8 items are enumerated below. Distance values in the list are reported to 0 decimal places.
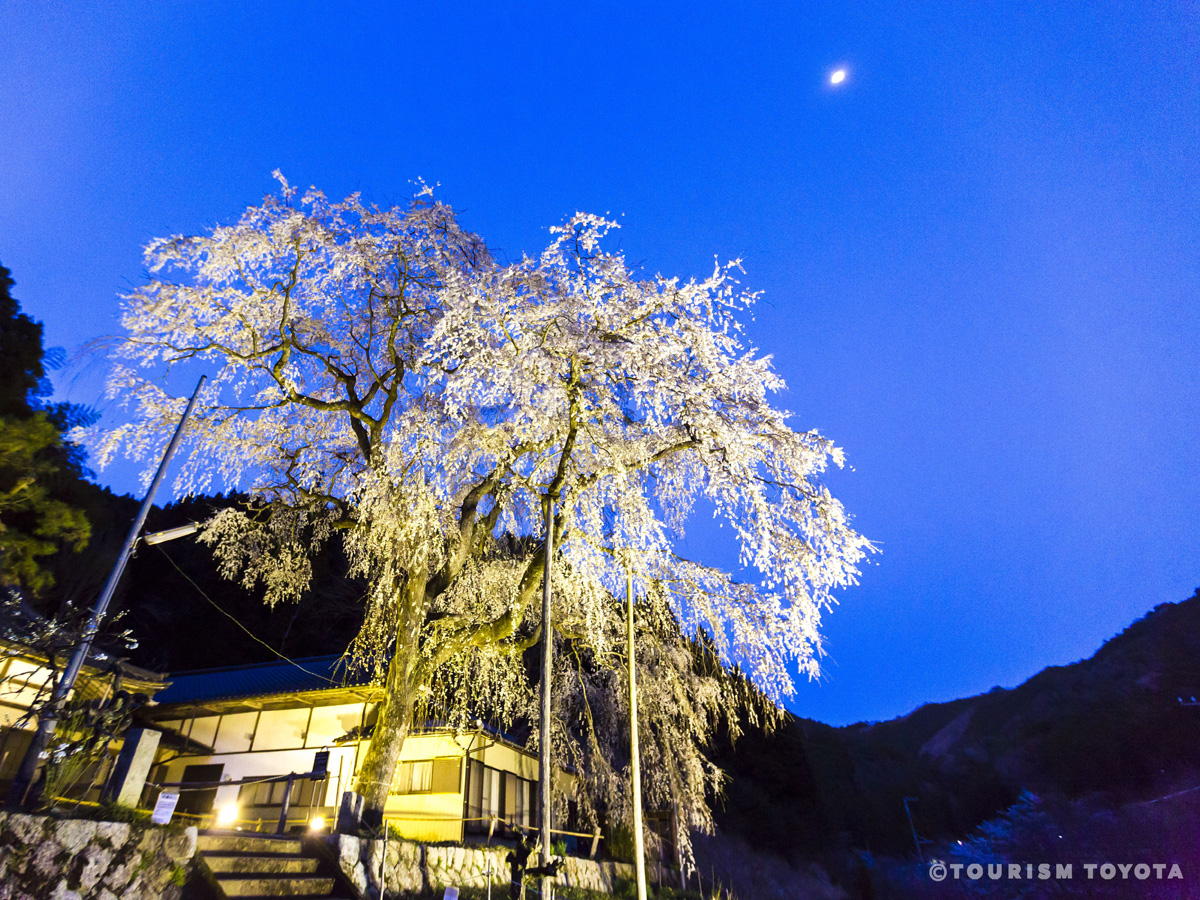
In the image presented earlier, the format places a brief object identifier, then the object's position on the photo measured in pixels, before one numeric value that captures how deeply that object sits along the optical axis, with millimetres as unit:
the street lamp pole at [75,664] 5293
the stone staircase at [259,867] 6160
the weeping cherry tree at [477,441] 8914
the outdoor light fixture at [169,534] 8648
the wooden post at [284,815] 8086
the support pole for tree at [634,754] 8430
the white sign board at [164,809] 5535
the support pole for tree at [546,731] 6699
